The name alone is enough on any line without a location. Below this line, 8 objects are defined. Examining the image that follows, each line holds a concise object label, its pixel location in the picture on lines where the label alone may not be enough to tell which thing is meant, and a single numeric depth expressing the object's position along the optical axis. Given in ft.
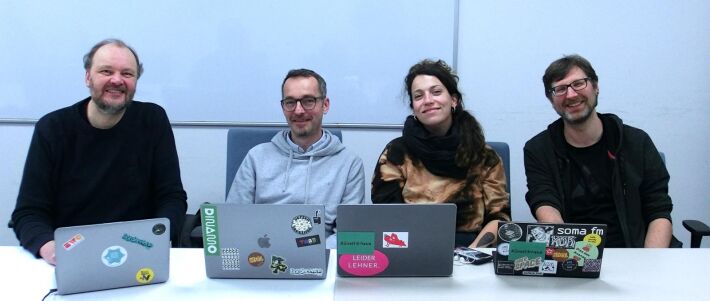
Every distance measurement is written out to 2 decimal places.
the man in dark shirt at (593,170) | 6.50
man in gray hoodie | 6.68
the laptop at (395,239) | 4.13
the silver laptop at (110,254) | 3.94
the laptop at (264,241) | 4.07
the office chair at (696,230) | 6.51
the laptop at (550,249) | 4.17
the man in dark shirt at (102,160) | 5.85
